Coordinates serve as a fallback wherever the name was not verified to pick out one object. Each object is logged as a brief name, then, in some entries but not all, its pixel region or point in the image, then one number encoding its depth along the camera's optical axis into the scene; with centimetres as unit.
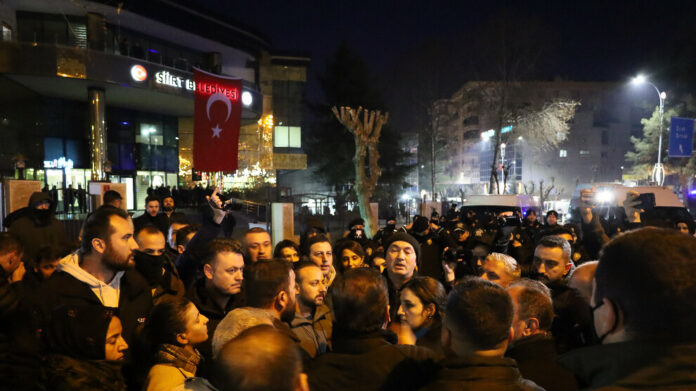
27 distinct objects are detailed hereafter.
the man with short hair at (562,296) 286
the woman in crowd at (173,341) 231
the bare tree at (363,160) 1419
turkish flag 619
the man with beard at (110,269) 305
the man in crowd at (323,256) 480
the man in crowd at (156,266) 352
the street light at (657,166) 2195
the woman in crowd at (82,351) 218
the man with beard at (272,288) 280
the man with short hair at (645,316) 123
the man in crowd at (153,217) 771
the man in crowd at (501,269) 390
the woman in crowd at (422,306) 314
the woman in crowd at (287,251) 503
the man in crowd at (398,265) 457
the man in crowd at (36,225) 633
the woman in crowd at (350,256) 523
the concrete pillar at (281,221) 1083
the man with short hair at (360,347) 216
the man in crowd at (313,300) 342
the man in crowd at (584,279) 300
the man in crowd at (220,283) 351
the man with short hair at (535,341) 229
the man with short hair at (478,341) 184
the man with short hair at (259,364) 148
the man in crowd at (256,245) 481
